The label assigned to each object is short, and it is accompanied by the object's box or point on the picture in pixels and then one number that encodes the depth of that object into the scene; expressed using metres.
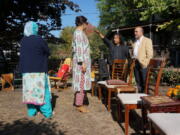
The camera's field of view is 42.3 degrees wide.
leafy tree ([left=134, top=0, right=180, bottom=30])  11.26
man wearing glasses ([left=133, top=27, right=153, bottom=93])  5.01
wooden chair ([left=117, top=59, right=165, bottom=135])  3.34
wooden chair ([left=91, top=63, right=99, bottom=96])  7.05
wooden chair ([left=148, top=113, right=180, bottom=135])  1.99
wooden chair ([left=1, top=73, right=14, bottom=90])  8.22
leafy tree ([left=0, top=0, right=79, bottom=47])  12.40
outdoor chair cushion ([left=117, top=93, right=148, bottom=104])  3.35
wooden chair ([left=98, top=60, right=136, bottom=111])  4.39
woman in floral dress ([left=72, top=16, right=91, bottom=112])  4.66
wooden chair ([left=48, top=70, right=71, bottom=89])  8.30
